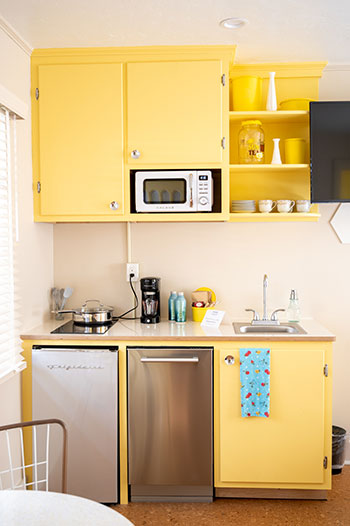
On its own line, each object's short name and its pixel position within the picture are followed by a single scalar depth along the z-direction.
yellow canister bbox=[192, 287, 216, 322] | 3.27
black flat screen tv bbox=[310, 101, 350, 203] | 3.08
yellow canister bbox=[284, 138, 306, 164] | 3.22
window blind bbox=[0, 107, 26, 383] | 2.65
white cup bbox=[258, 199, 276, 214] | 3.16
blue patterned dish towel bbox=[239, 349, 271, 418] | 2.85
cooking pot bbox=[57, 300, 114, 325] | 3.11
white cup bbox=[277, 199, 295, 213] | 3.17
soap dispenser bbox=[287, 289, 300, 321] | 3.31
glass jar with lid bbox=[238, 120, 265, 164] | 3.20
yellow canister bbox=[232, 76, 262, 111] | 3.19
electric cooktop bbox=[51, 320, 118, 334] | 2.96
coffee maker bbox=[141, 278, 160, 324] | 3.22
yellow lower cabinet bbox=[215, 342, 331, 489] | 2.87
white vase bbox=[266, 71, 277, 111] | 3.15
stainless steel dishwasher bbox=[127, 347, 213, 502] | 2.87
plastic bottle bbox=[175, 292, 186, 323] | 3.24
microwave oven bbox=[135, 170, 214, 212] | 3.08
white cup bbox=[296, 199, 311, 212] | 3.19
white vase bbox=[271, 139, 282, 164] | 3.17
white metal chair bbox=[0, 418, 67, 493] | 2.70
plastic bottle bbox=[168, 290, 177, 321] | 3.27
